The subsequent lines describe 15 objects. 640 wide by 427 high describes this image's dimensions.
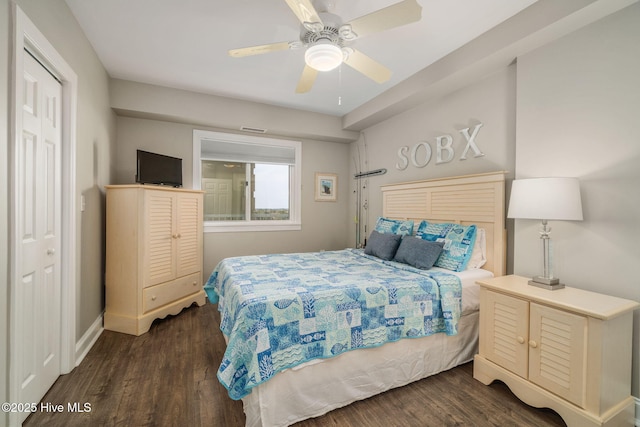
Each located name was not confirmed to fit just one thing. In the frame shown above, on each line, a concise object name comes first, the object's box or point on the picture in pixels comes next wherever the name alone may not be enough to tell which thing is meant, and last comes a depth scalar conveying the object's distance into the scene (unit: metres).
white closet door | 1.59
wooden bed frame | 1.58
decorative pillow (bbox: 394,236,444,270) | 2.48
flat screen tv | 3.14
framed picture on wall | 4.74
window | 4.11
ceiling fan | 1.58
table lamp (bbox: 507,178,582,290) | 1.76
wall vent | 3.99
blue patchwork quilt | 1.53
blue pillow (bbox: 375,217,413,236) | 3.09
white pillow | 2.54
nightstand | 1.48
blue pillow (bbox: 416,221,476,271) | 2.44
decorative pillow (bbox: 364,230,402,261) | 2.91
